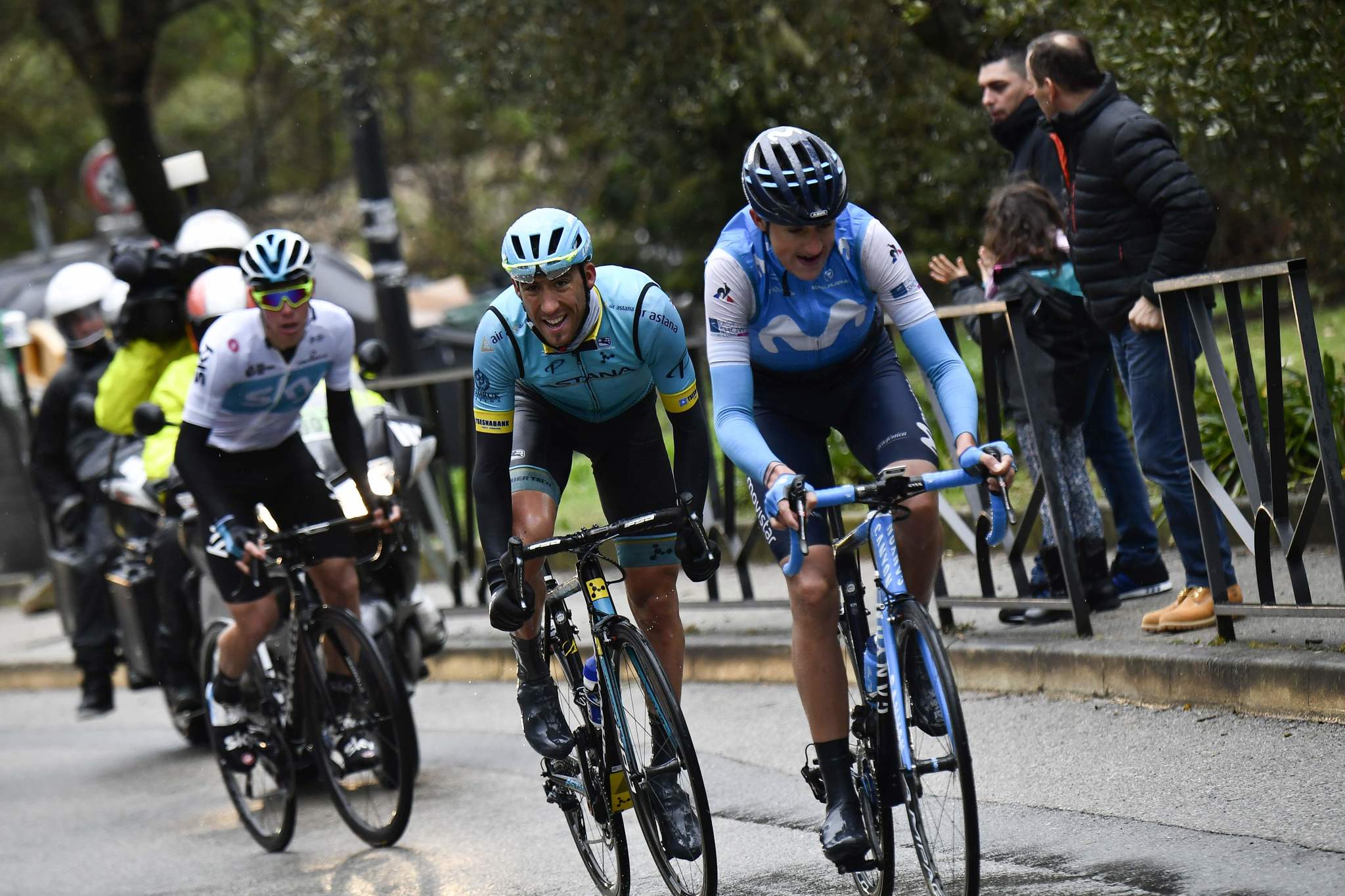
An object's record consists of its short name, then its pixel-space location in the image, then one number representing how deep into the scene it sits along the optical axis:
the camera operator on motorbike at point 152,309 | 17.86
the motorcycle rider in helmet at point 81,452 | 20.75
